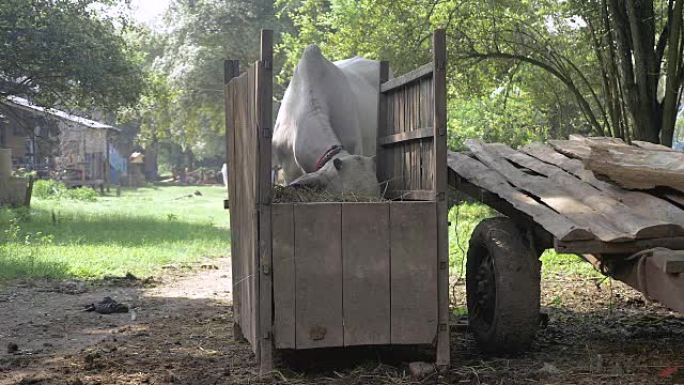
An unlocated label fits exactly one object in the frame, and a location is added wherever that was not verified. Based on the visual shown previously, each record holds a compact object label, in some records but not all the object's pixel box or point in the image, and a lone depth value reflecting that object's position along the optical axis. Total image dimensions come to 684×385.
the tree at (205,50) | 36.09
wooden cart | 4.45
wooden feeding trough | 5.02
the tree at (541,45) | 9.72
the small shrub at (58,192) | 26.97
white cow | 6.03
